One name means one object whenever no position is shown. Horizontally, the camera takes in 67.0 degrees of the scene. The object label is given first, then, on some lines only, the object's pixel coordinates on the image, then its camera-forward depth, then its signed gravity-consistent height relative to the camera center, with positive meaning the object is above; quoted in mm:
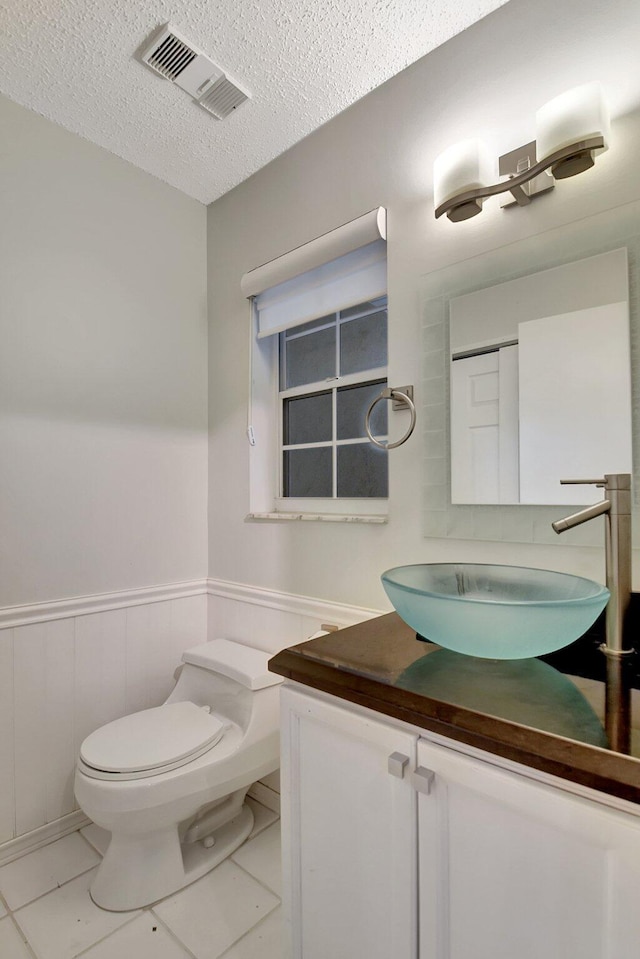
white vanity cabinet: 590 -538
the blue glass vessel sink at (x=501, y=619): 761 -225
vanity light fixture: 1029 +759
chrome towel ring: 1413 +252
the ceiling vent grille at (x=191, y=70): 1370 +1252
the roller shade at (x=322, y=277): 1556 +754
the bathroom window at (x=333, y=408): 1732 +303
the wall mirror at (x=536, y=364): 1065 +287
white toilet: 1329 -836
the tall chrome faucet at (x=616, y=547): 888 -121
